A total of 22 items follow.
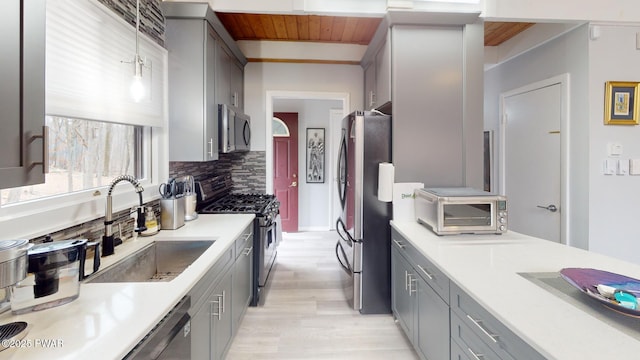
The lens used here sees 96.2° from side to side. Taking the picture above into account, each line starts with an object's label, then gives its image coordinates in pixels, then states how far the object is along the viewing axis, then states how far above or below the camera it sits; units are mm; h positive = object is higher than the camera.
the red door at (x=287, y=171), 5199 +144
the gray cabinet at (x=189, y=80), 2303 +807
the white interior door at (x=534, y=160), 2680 +185
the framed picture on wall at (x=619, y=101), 2369 +641
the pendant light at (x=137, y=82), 1458 +497
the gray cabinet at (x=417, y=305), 1462 -762
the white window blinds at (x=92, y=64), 1265 +596
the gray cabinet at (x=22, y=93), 771 +244
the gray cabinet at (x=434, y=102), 2305 +617
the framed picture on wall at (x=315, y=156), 5262 +422
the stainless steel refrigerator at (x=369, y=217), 2377 -322
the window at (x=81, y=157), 1316 +125
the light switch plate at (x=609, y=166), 2387 +104
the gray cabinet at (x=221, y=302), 1342 -706
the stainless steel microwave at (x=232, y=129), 2614 +497
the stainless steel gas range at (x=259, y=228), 2578 -458
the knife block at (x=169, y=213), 1960 -233
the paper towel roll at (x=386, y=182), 2240 -25
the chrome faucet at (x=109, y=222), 1481 -228
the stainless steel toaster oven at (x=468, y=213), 1859 -227
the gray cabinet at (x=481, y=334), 923 -572
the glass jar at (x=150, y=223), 1826 -282
